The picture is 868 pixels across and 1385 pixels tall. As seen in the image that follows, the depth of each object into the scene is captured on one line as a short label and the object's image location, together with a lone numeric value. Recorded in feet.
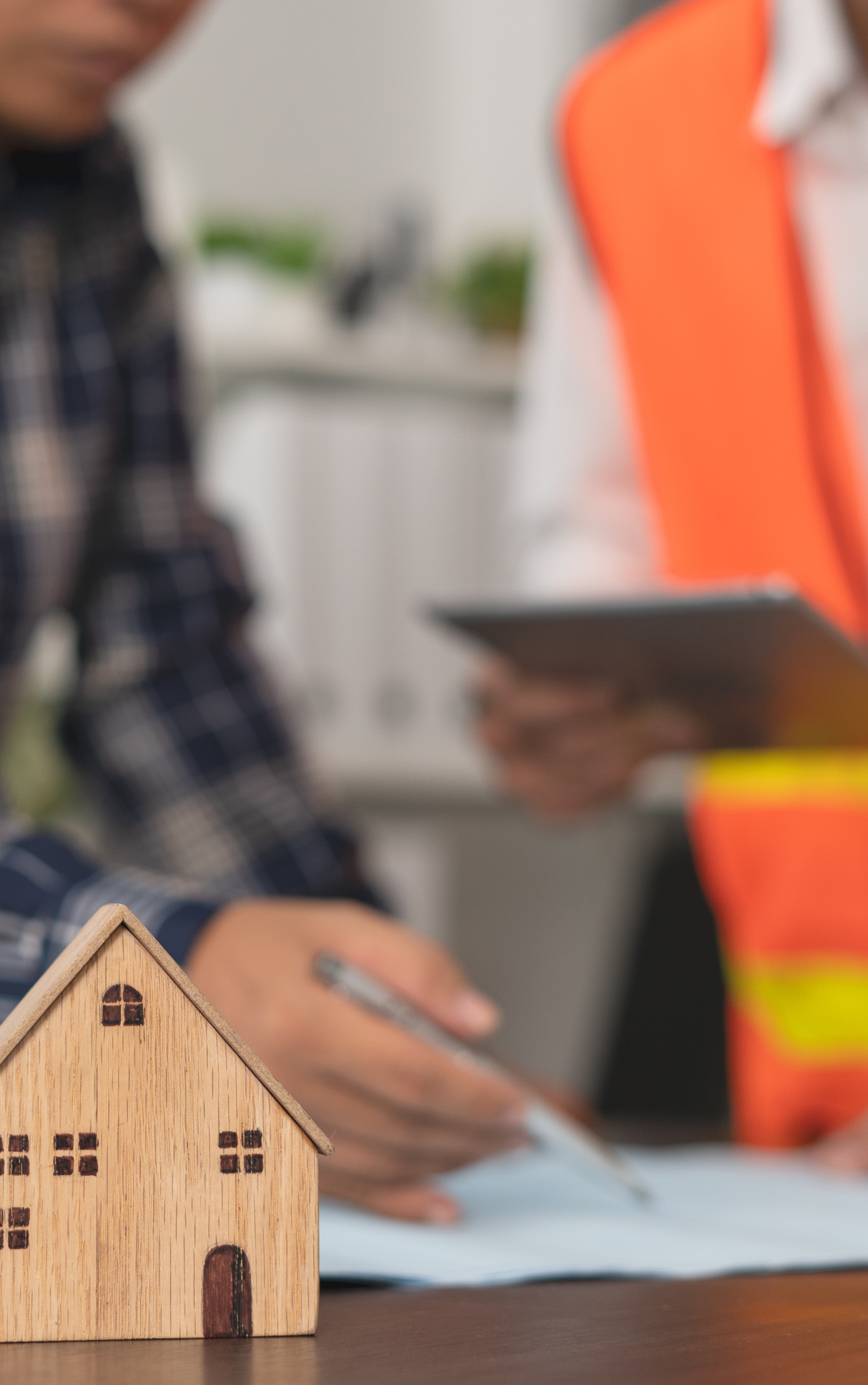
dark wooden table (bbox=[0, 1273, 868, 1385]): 3.11
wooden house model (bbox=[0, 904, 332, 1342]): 3.17
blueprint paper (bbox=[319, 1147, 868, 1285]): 3.44
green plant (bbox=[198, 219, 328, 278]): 8.99
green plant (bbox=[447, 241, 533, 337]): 9.37
